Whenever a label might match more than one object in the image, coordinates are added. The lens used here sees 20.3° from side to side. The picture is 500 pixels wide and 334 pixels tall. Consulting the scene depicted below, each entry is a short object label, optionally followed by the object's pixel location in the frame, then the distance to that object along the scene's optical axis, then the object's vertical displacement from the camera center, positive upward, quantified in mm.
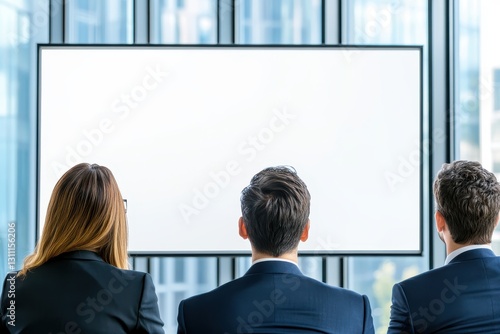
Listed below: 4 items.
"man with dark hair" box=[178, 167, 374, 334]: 3594 -298
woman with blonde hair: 3693 -278
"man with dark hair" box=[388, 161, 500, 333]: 3674 -268
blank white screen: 5267 +168
